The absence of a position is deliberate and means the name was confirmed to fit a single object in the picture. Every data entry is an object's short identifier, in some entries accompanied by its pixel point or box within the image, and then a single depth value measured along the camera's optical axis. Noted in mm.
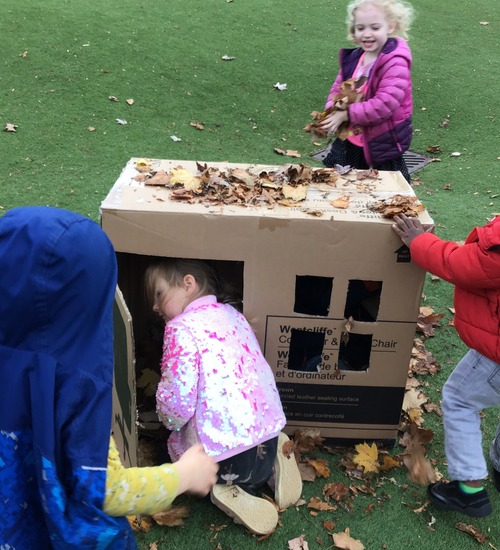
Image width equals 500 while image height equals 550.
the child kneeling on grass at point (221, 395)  2225
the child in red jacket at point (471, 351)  2092
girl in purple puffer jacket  3363
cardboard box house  2246
